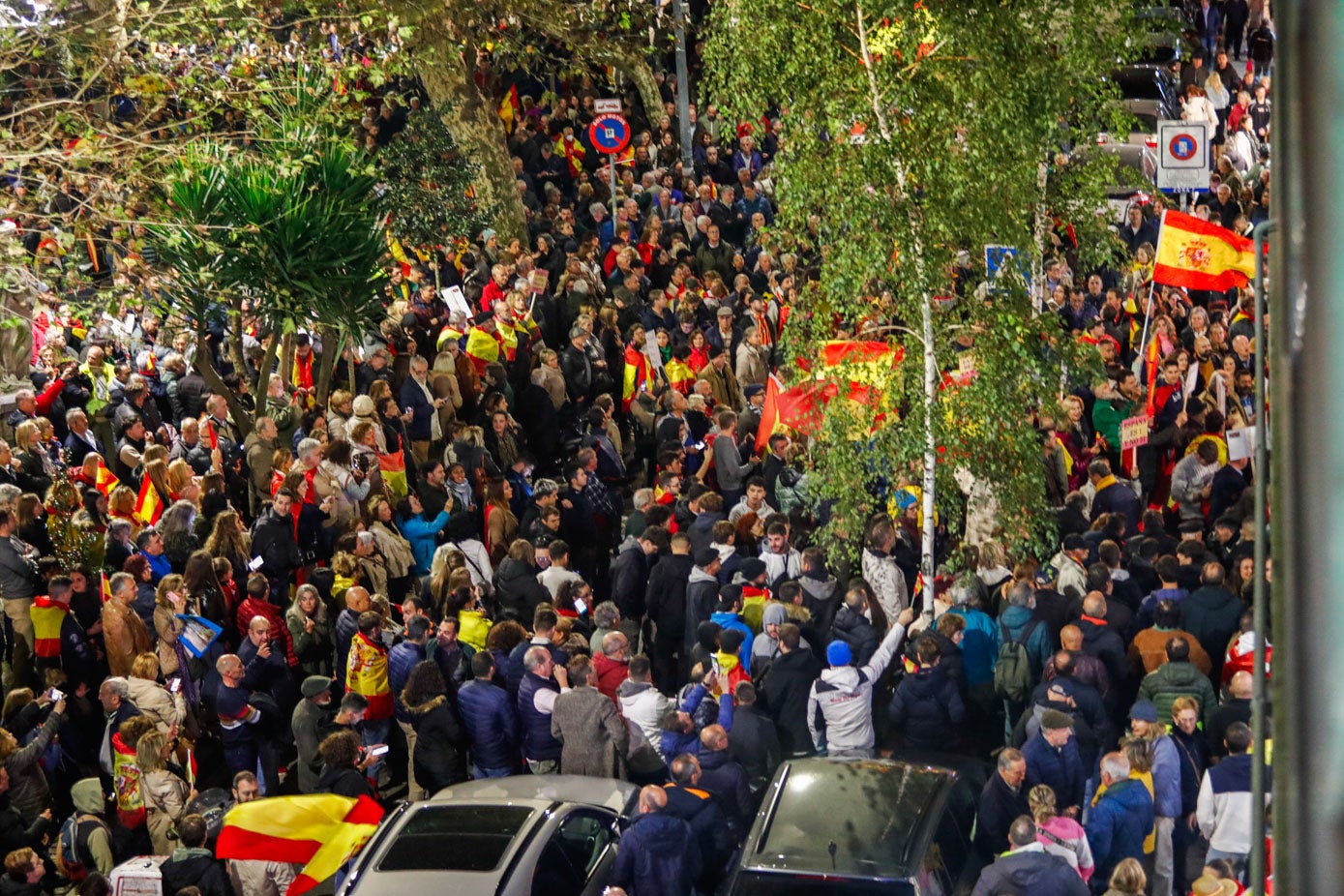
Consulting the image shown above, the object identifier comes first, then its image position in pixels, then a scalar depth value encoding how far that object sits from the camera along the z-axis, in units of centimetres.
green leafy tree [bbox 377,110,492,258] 2034
